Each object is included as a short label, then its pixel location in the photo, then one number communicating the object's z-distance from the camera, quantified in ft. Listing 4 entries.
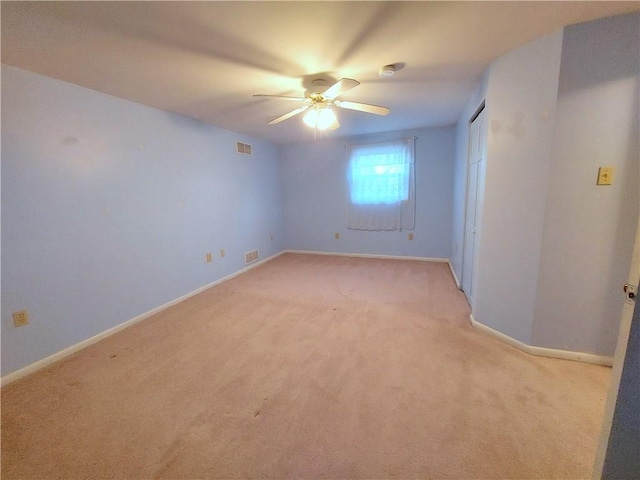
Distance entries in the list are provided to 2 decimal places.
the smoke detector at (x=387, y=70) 6.43
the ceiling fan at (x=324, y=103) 6.28
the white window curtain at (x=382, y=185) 14.21
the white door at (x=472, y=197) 8.15
